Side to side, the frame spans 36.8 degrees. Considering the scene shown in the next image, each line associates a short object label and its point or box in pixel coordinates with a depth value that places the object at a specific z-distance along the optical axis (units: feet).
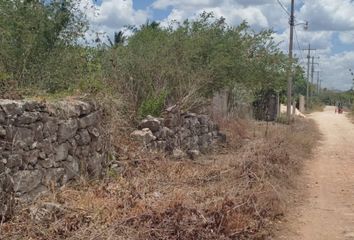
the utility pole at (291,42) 100.72
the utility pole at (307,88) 245.24
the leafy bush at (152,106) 41.73
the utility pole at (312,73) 281.62
